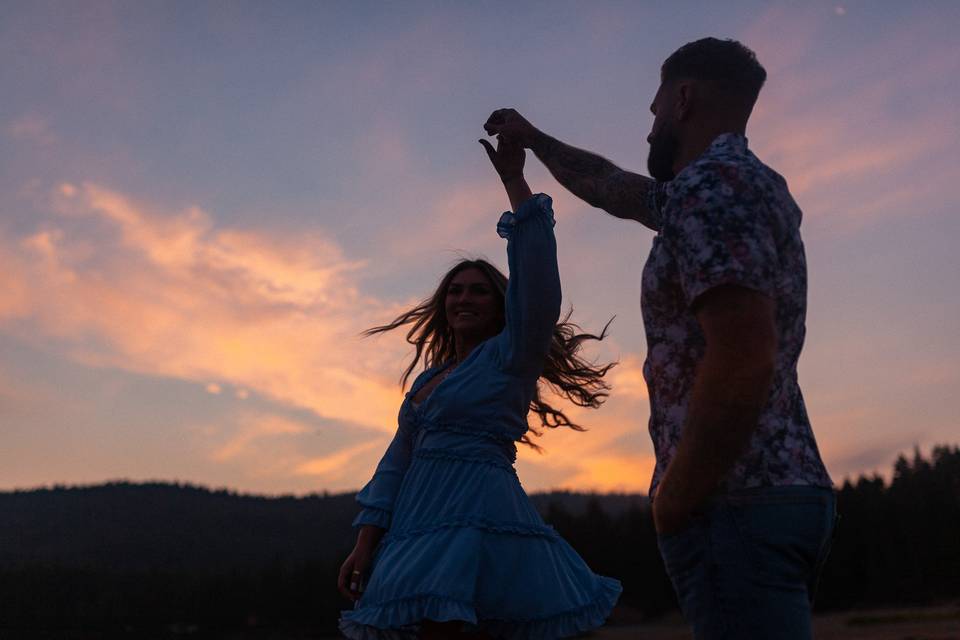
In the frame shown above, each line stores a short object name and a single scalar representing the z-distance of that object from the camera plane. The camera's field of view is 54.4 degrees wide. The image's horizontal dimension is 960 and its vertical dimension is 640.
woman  4.19
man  2.16
